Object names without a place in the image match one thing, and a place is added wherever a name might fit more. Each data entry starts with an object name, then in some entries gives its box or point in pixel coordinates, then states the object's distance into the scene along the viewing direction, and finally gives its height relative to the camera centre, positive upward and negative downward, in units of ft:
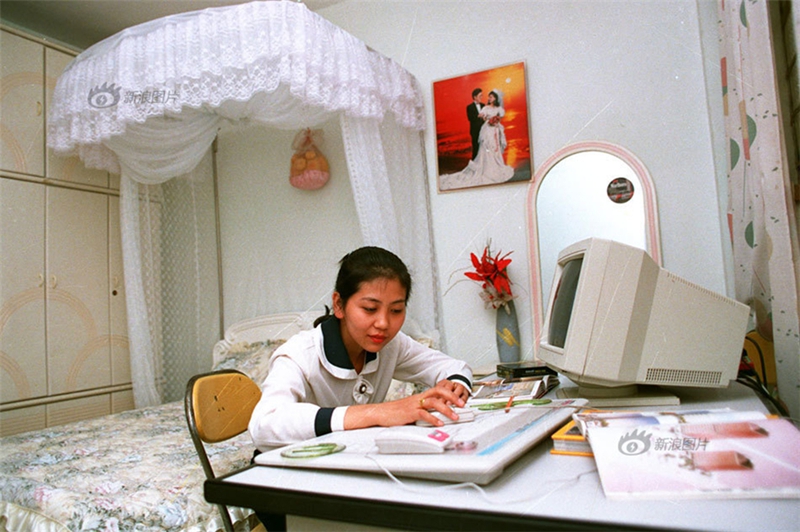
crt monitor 3.66 -0.35
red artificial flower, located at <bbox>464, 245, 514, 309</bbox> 8.21 +0.18
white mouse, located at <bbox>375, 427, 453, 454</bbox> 2.36 -0.65
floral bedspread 4.58 -1.59
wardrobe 9.23 +0.82
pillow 9.03 -0.93
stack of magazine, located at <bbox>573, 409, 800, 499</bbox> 1.99 -0.72
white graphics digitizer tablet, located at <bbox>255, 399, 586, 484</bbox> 2.20 -0.72
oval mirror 7.66 +1.14
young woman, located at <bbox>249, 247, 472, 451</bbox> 3.26 -0.53
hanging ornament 9.89 +2.52
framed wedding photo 8.52 +2.61
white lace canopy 6.92 +2.82
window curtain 4.09 +0.66
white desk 1.84 -0.81
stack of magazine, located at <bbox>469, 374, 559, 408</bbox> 3.81 -0.84
